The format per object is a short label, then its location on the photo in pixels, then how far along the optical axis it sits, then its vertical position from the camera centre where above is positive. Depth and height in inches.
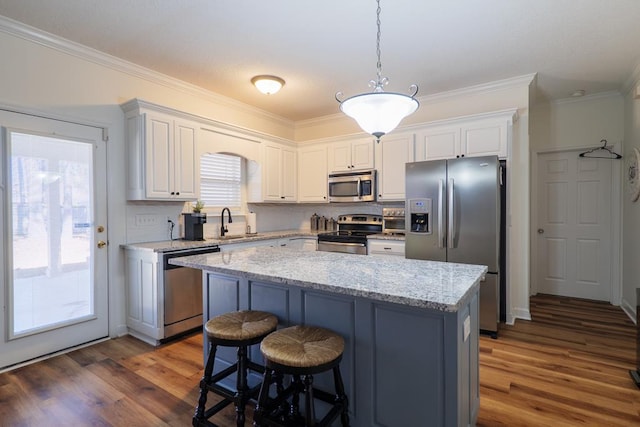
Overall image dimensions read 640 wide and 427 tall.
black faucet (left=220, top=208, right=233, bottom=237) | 166.9 -6.3
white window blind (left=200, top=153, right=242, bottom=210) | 166.7 +17.2
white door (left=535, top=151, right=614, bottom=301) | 172.1 -8.5
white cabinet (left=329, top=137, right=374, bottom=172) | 177.8 +31.9
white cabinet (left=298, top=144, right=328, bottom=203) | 194.9 +23.4
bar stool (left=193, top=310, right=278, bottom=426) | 67.7 -26.8
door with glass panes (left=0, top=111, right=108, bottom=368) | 103.0 -7.8
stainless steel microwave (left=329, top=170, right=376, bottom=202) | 176.2 +14.0
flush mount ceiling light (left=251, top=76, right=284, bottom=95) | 142.6 +57.0
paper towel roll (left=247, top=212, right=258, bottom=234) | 179.9 -5.8
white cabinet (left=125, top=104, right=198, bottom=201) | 127.8 +23.5
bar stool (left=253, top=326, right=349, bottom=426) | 56.4 -26.4
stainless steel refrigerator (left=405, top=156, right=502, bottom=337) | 127.6 -2.0
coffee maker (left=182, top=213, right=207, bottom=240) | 142.9 -5.3
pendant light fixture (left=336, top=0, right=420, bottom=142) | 71.9 +23.4
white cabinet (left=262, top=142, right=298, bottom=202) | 184.7 +23.1
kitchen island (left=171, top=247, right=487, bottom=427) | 57.0 -22.4
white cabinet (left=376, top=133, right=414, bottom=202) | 165.0 +25.5
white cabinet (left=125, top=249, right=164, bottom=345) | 119.6 -30.7
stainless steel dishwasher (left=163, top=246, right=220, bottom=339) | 121.3 -32.2
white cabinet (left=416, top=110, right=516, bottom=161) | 139.1 +33.2
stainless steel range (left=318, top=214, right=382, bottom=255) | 166.1 -12.2
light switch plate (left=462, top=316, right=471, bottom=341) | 60.6 -22.2
